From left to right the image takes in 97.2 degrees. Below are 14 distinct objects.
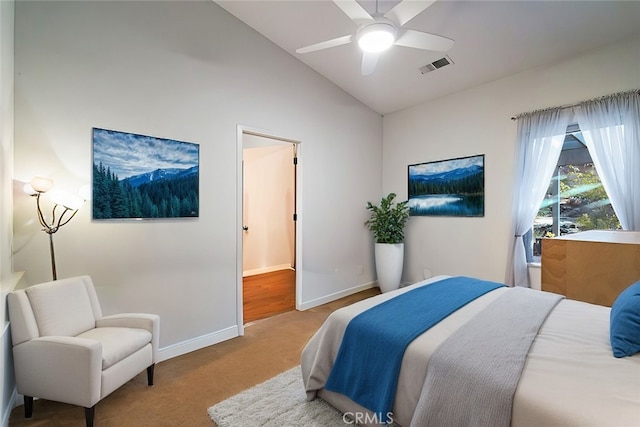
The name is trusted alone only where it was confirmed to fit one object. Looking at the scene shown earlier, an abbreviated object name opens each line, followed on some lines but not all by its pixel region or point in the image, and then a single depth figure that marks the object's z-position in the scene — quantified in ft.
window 9.69
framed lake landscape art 12.21
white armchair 5.32
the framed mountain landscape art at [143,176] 7.28
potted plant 13.62
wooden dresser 6.02
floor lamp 5.89
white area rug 5.58
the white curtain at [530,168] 10.14
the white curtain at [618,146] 8.48
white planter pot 13.60
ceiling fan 5.93
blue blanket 4.60
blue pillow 3.97
